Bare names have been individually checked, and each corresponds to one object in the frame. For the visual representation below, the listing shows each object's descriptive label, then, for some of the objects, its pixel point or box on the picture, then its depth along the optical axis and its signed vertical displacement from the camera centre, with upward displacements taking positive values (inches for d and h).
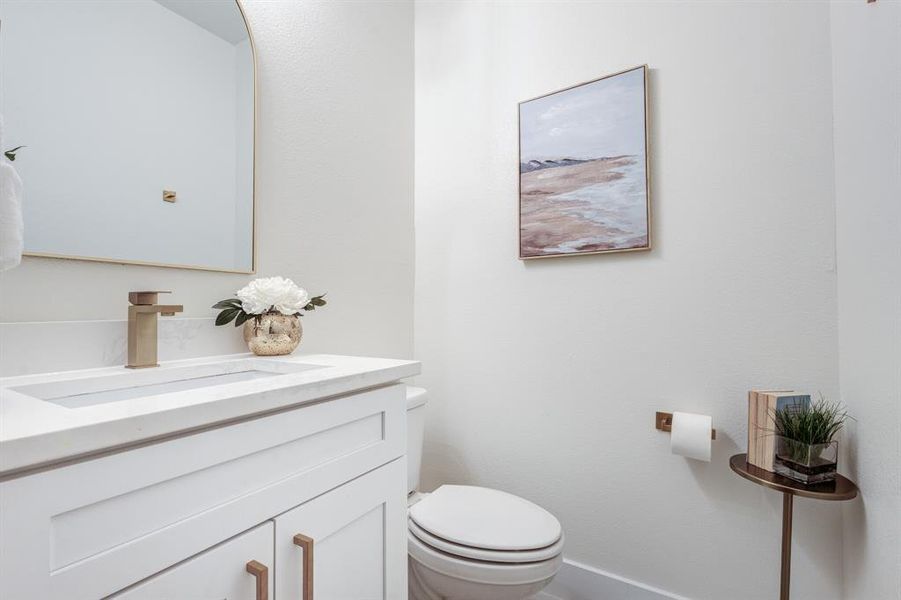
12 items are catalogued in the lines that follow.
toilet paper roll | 48.7 -14.2
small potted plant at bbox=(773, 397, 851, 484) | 40.6 -12.5
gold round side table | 38.7 -16.1
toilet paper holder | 53.6 -13.7
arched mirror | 34.9 +16.1
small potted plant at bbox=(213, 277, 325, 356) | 44.6 -0.6
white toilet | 43.7 -24.3
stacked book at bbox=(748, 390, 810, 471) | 43.6 -11.1
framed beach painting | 56.0 +18.7
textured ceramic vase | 45.1 -2.8
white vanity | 18.6 -9.7
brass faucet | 36.9 -1.7
